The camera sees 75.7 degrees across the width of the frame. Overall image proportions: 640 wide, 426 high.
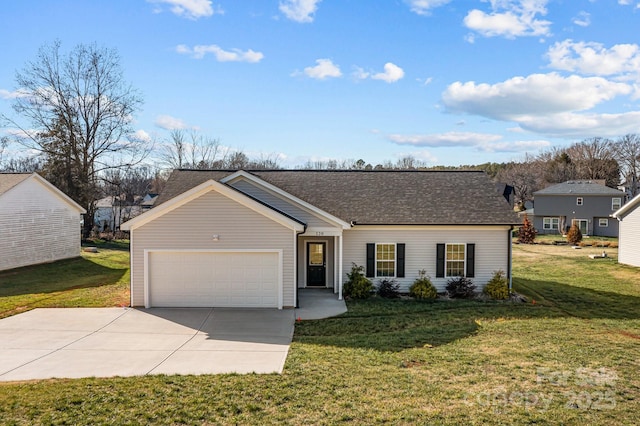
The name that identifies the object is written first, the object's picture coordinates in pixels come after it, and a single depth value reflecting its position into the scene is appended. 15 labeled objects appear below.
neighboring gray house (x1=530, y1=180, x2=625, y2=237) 47.19
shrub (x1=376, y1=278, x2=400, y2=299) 16.28
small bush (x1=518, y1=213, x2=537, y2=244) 40.00
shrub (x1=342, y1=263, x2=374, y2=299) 15.94
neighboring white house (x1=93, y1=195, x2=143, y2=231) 49.18
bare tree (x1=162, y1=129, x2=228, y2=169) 57.38
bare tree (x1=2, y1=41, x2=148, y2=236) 36.84
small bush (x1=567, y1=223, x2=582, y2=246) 39.47
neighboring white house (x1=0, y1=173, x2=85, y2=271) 22.53
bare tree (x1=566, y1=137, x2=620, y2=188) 74.62
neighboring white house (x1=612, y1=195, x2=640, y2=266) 25.52
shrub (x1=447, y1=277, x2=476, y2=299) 16.23
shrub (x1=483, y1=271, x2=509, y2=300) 16.08
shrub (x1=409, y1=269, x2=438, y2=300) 16.03
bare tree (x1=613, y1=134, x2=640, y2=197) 73.44
